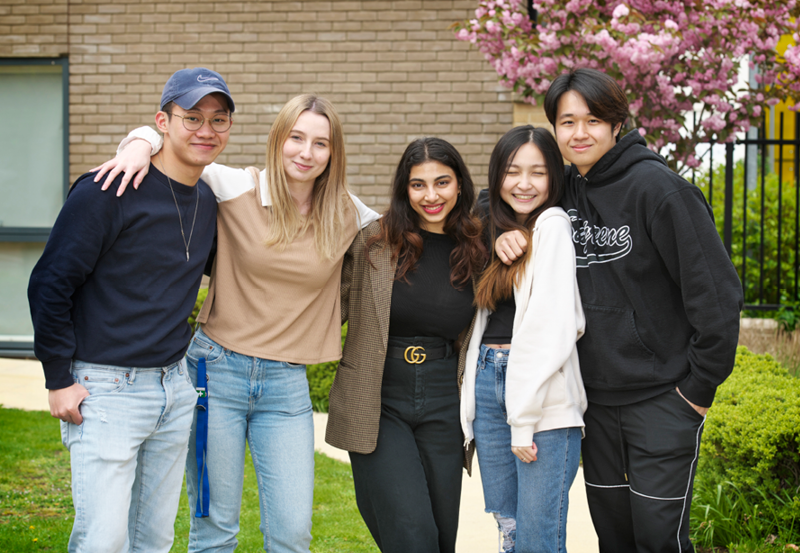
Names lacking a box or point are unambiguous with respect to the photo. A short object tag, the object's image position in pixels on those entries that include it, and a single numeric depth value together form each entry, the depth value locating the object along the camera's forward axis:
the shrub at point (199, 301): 7.07
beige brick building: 7.64
